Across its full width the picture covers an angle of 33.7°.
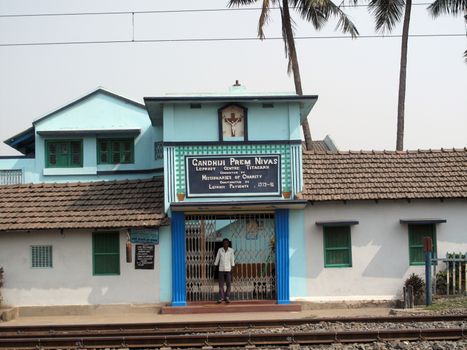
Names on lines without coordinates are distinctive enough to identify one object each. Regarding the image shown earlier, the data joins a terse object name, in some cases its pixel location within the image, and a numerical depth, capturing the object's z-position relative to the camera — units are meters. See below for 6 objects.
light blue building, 19.36
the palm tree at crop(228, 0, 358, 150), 29.50
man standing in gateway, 19.09
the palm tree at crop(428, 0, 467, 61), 29.56
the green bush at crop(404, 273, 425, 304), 19.38
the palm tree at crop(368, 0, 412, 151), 29.58
